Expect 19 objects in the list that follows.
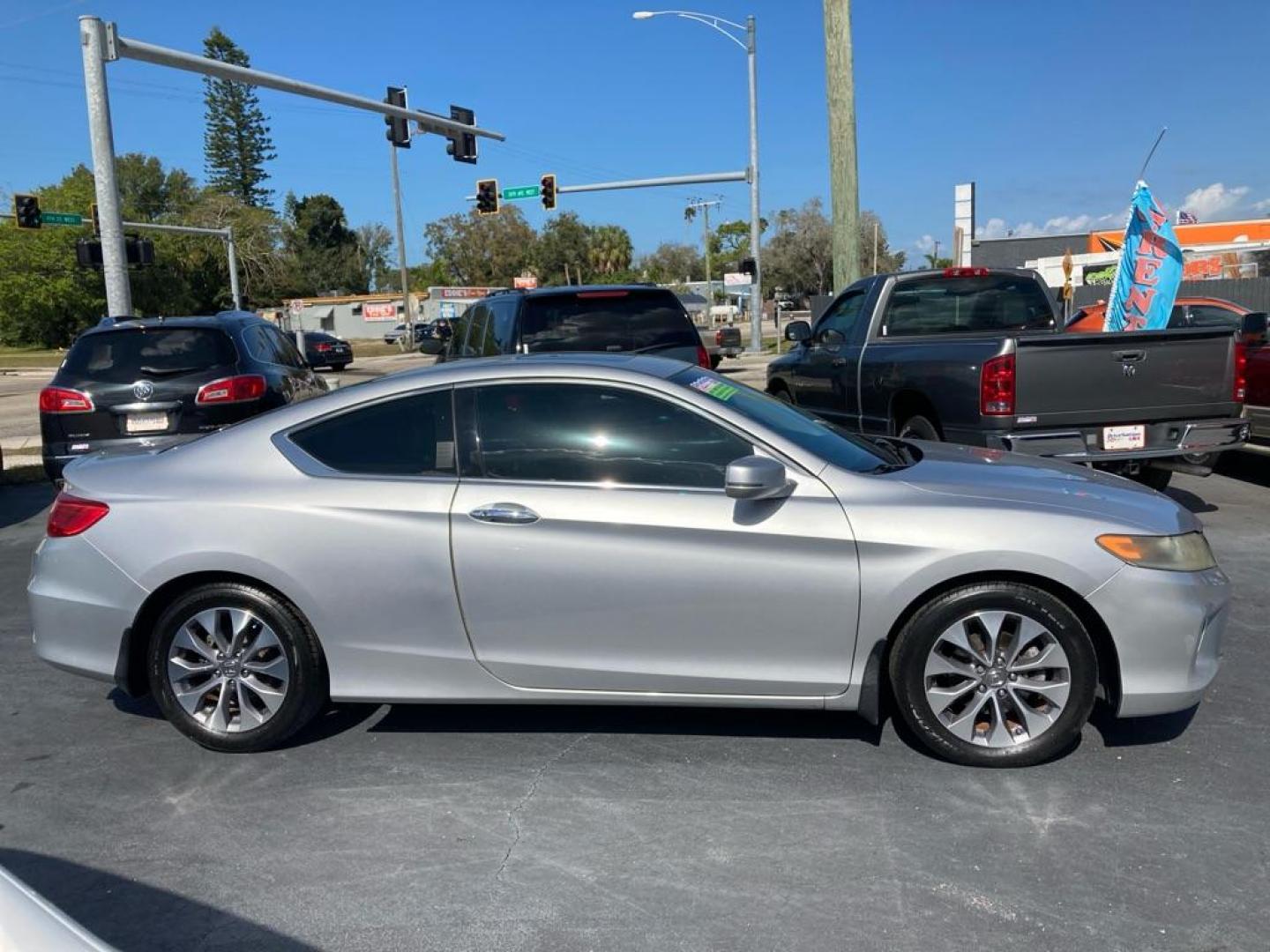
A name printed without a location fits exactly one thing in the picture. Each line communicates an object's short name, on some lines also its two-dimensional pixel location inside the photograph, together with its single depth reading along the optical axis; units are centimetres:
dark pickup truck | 688
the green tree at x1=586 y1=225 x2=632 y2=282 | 10156
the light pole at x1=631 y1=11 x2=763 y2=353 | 3247
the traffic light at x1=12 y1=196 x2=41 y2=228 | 2792
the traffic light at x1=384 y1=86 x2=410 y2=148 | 2333
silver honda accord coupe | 390
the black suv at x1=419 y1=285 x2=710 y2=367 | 821
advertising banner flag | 884
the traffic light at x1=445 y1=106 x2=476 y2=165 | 2569
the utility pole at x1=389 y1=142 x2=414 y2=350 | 4597
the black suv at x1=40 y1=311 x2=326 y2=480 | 878
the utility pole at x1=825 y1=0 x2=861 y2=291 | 1354
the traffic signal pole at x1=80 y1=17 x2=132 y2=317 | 1628
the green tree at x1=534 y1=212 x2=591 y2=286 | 9812
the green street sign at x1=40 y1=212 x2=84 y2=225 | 2980
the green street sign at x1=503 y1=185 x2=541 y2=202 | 3369
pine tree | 8194
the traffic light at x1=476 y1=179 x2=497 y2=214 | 3231
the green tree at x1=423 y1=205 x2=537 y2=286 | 9962
